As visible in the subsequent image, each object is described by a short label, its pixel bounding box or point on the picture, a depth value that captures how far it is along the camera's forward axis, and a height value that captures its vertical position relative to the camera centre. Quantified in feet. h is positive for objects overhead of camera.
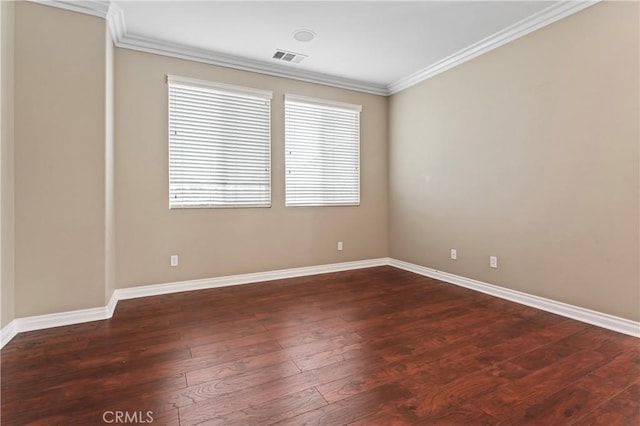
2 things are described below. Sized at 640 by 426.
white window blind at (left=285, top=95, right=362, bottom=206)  13.85 +2.92
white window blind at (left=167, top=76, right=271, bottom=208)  11.63 +2.78
